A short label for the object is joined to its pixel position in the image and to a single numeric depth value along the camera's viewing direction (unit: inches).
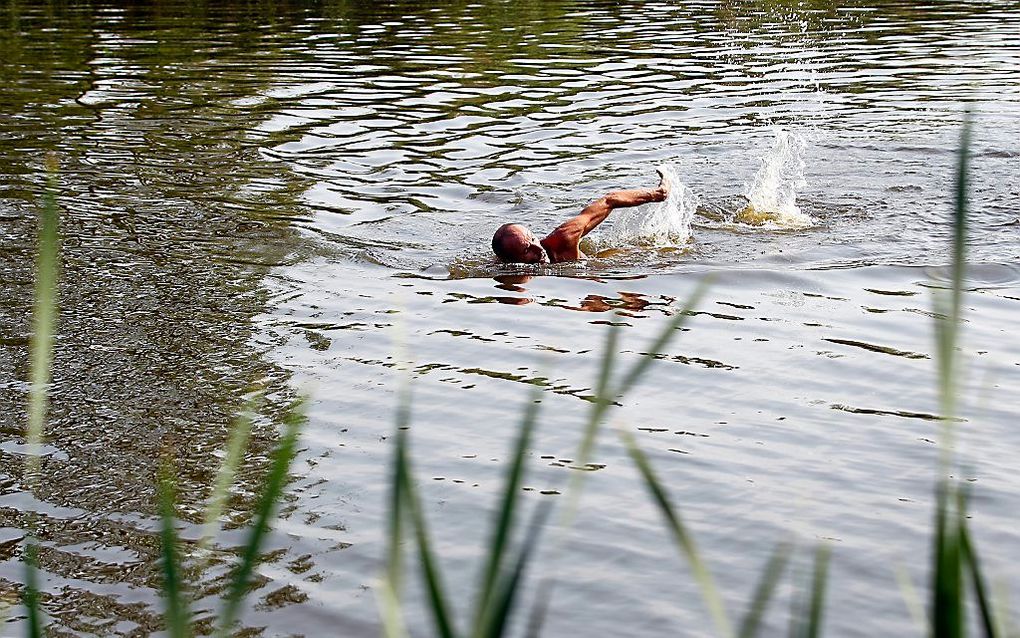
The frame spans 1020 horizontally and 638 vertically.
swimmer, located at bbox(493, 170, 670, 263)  474.1
